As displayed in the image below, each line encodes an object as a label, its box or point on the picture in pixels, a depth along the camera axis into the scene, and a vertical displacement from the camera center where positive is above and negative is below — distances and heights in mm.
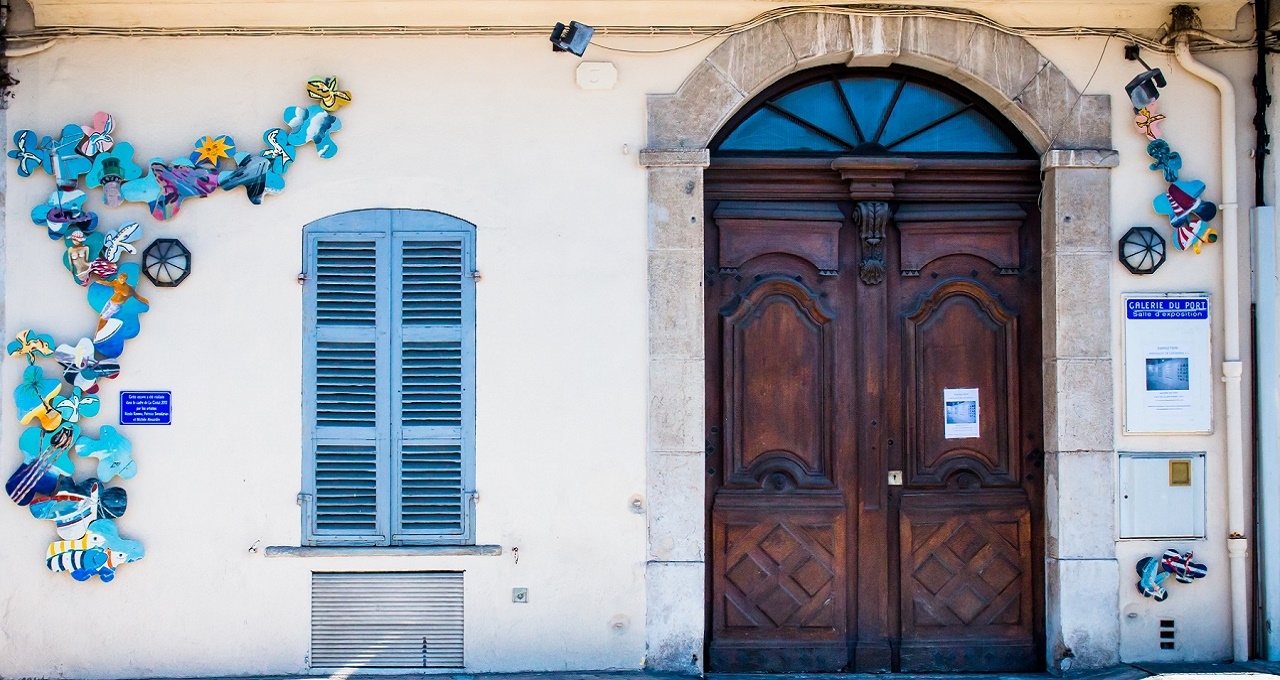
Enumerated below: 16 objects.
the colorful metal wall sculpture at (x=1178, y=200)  5699 +1003
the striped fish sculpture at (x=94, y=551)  5488 -836
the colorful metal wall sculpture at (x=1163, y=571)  5617 -957
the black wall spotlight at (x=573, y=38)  5391 +1770
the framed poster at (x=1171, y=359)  5707 +158
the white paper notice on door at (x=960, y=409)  5922 -113
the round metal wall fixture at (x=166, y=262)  5527 +649
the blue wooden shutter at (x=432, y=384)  5605 +22
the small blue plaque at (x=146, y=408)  5566 -104
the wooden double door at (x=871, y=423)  5836 -189
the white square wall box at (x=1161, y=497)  5676 -573
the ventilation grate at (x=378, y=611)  5586 -1163
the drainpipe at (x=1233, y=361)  5680 +147
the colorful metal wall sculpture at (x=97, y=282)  5488 +546
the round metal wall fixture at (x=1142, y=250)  5676 +732
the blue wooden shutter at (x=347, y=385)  5605 +16
